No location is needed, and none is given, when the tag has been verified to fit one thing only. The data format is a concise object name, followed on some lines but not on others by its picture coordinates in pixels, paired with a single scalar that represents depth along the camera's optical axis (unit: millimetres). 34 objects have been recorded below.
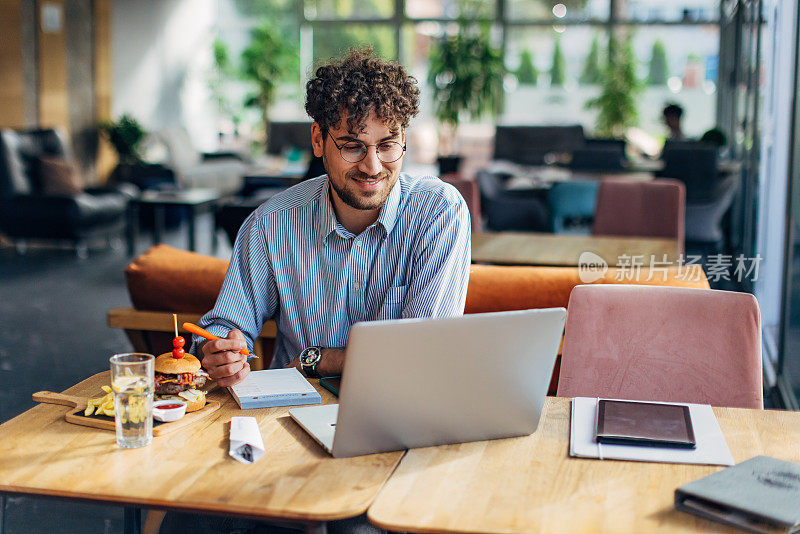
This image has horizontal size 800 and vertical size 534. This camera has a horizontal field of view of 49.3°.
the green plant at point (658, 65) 12273
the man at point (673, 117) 9656
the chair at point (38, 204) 8016
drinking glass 1559
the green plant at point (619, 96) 11914
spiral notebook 1790
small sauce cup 1661
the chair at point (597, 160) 8391
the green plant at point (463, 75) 11641
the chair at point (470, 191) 5289
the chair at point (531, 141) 11297
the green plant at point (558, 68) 12641
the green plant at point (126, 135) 10570
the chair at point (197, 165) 10406
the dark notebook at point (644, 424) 1579
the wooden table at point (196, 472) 1348
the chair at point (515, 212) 7633
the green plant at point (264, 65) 12562
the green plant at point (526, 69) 12758
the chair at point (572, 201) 6211
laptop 1408
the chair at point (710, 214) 7680
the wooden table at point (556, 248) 3746
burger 1769
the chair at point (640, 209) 4766
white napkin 1520
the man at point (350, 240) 2066
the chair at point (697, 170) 7562
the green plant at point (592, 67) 12445
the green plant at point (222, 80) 12695
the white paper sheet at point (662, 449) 1527
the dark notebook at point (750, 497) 1270
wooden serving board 1645
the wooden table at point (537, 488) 1291
